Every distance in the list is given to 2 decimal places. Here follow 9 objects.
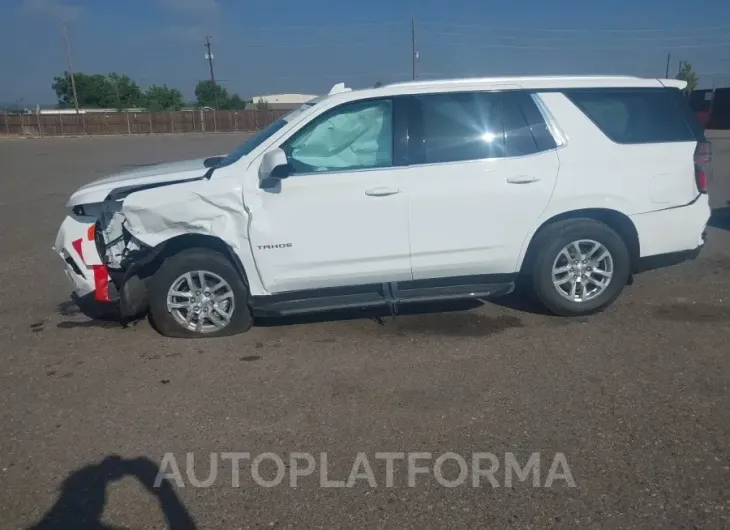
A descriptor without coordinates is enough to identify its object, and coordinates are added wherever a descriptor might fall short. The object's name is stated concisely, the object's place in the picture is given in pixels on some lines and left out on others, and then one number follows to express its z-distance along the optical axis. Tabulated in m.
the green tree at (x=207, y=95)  94.29
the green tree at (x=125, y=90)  100.75
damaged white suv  4.90
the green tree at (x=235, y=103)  91.56
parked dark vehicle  37.16
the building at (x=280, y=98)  97.24
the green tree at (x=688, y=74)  61.81
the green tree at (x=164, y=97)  93.94
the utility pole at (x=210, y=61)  77.69
